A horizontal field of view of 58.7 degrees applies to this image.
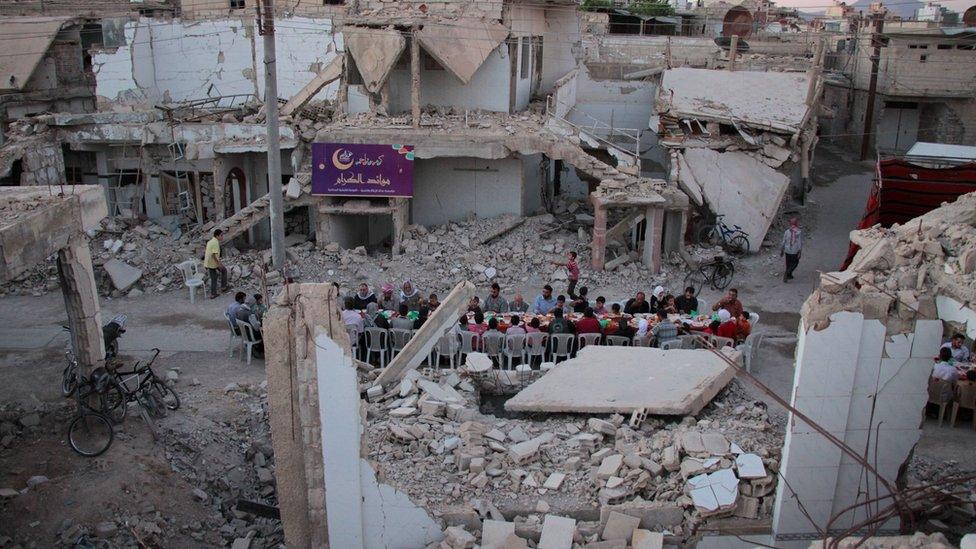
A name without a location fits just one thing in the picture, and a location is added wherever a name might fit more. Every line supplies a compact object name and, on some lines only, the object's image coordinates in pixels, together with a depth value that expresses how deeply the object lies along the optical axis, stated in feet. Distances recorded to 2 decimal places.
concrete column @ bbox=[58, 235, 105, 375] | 36.24
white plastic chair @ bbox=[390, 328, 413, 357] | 42.57
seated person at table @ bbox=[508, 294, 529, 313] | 46.70
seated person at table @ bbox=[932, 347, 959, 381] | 36.22
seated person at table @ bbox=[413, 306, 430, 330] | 43.54
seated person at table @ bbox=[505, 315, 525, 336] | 41.57
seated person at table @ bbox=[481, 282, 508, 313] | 47.14
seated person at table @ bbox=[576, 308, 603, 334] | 42.37
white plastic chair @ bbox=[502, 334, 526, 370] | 41.29
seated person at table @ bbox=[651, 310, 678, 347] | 41.24
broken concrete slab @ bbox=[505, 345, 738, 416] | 35.01
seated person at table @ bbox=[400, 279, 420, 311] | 45.91
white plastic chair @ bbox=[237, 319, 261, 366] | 43.68
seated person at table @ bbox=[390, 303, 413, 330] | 42.83
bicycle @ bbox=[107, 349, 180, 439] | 36.29
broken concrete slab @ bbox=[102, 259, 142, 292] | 56.39
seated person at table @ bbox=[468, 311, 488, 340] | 42.06
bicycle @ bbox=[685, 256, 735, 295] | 56.90
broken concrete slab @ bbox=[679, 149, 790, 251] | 64.34
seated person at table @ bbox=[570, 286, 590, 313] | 45.11
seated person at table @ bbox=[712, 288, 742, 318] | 43.98
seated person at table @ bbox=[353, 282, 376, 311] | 46.85
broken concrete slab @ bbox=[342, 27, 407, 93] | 64.39
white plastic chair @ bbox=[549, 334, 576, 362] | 41.75
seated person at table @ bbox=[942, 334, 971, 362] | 38.86
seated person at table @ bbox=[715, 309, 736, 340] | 42.22
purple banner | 62.59
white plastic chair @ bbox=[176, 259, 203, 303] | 55.11
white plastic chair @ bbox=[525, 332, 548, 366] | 41.45
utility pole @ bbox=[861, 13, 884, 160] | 92.73
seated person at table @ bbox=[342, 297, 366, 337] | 42.55
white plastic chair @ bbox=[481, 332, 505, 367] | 41.46
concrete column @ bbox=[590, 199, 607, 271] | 57.67
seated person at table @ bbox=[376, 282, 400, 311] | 47.50
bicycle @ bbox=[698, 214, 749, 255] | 63.57
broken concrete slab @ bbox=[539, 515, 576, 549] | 27.43
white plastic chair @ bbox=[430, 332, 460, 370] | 41.86
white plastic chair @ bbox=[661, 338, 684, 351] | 41.04
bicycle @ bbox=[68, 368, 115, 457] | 34.17
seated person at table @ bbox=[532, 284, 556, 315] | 46.78
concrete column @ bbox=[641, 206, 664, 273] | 58.08
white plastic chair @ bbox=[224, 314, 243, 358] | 44.45
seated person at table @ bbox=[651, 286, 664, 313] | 46.58
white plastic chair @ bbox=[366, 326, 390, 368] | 42.70
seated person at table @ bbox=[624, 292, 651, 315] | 45.98
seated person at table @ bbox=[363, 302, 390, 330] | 43.33
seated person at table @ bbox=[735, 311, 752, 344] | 42.80
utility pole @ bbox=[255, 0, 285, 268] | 49.34
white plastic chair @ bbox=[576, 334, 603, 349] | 42.01
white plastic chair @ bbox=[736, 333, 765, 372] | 41.14
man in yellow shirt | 54.44
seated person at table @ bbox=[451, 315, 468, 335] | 42.19
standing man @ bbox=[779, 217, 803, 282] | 56.65
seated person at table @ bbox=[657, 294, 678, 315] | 45.65
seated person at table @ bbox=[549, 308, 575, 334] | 41.96
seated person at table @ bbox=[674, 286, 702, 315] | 46.14
